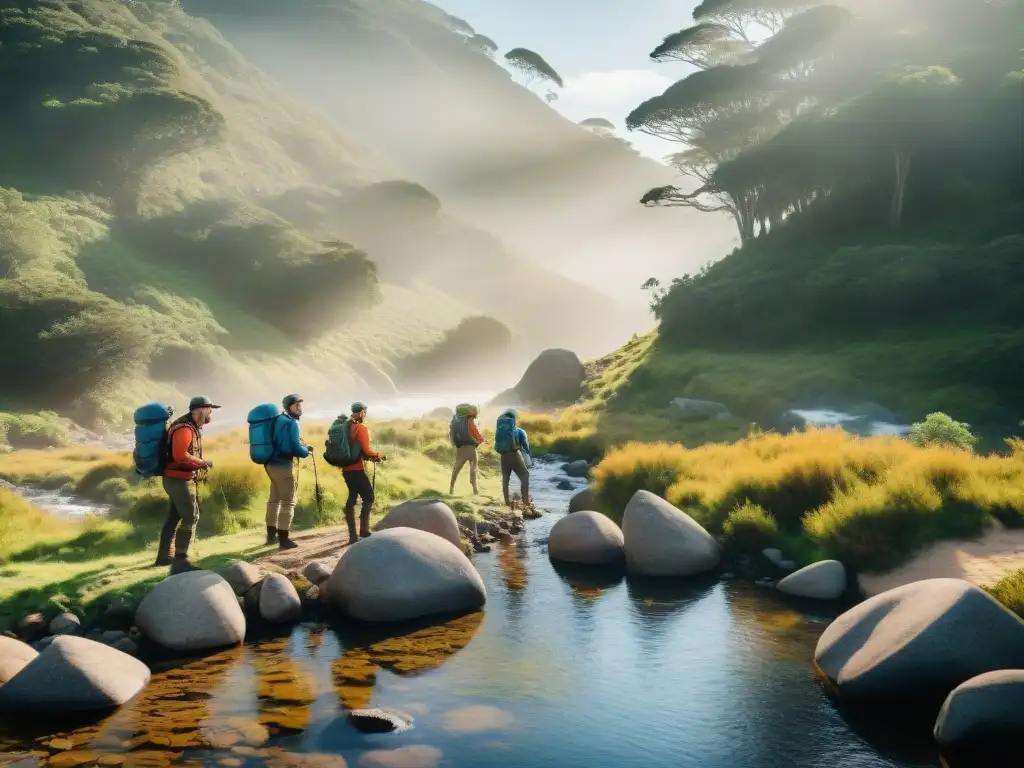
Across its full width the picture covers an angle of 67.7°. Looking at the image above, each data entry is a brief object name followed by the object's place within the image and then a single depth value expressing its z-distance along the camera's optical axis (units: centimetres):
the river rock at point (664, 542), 1284
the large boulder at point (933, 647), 727
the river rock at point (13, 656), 787
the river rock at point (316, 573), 1120
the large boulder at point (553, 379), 5125
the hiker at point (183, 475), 1034
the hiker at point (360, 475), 1245
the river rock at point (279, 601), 1017
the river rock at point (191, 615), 909
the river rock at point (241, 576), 1044
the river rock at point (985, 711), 618
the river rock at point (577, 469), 2516
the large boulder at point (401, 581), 1034
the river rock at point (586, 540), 1368
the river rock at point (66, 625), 922
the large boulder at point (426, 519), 1338
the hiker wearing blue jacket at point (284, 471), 1180
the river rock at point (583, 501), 1781
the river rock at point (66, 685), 737
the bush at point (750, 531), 1343
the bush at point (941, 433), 2055
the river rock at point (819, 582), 1128
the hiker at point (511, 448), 1733
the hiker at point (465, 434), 1722
